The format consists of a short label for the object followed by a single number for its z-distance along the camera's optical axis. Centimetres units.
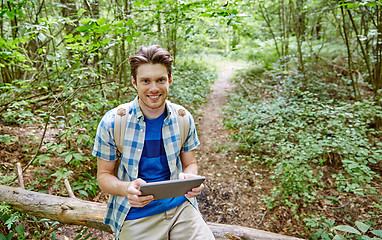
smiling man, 179
